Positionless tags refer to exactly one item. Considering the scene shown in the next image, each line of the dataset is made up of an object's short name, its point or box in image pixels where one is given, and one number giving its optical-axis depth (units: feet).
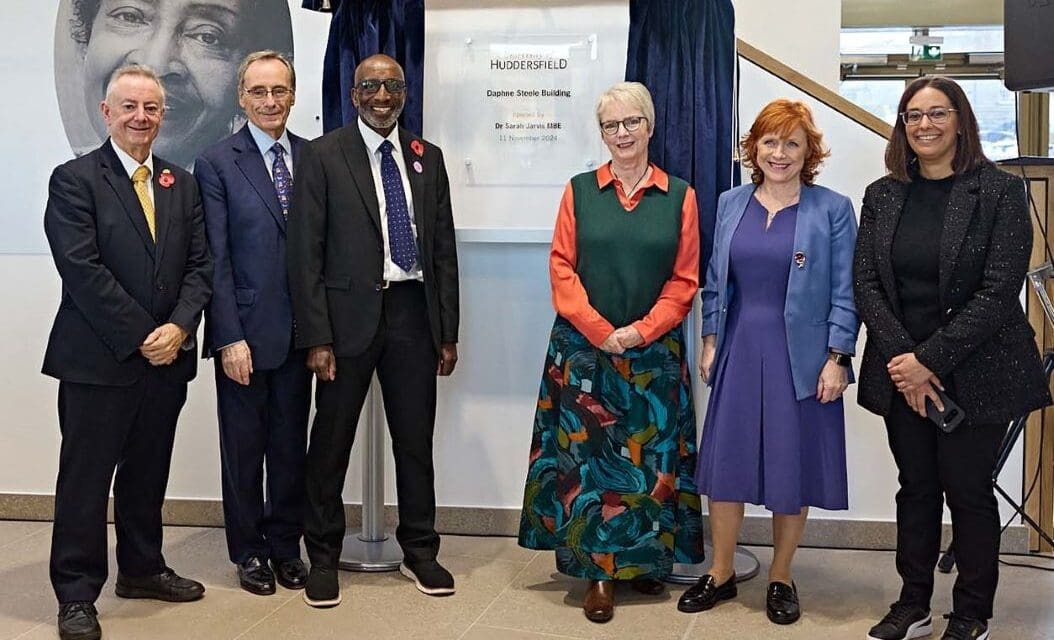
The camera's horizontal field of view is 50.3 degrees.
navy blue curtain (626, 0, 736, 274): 11.78
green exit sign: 26.21
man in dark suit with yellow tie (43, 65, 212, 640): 10.16
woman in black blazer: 9.48
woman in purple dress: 10.46
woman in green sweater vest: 10.89
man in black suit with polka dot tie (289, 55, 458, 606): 11.09
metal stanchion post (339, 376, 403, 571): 12.44
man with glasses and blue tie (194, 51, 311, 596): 11.12
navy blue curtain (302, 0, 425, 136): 12.28
